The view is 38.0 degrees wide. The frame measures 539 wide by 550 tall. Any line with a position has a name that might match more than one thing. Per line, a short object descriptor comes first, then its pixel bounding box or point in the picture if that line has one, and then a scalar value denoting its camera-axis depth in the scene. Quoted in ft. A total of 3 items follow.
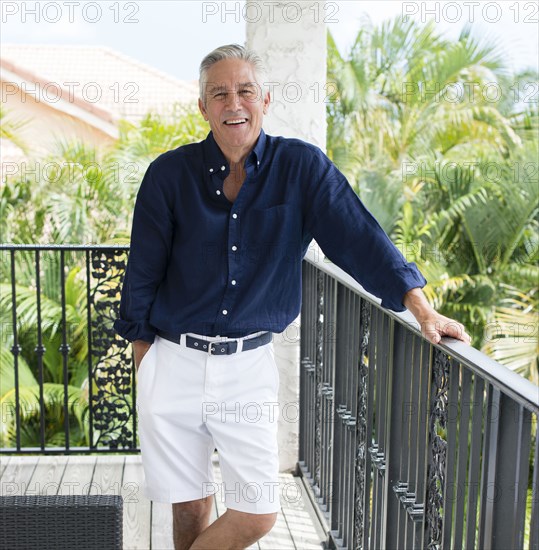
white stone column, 11.05
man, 6.50
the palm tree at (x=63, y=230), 22.24
